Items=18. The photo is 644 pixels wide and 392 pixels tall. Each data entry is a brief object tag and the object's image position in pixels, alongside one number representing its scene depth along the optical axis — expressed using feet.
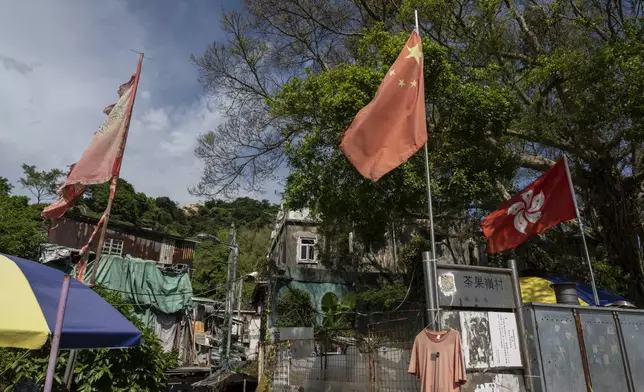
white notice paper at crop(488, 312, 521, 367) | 17.15
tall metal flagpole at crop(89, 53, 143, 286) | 20.79
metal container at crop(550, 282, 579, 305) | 21.36
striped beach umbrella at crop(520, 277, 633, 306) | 32.63
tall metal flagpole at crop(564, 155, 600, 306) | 24.63
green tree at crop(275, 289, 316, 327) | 65.77
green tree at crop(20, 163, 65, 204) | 152.87
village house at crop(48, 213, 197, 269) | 81.35
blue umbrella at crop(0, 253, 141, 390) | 11.27
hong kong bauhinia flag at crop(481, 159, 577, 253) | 25.45
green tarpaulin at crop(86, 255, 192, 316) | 67.72
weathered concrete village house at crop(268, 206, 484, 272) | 83.20
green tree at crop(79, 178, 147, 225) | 153.48
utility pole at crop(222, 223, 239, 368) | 56.13
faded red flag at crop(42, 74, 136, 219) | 22.20
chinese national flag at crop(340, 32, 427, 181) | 19.49
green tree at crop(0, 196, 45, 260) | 64.59
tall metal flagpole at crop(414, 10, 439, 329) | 16.58
